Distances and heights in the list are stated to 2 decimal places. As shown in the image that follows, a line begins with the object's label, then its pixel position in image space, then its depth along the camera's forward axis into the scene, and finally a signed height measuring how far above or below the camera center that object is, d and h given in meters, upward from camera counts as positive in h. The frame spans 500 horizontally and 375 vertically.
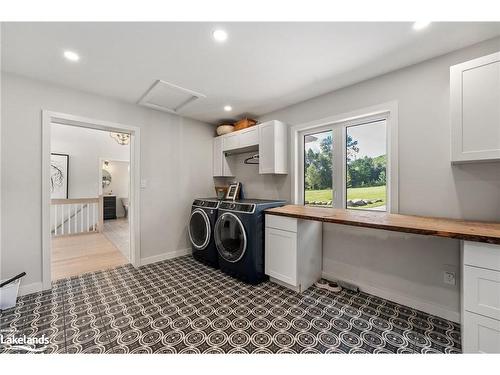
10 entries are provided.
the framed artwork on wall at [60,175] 4.92 +0.32
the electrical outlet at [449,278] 1.69 -0.76
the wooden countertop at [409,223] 1.21 -0.27
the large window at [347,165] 2.19 +0.26
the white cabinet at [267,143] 2.74 +0.64
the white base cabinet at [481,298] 1.14 -0.65
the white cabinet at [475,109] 1.36 +0.55
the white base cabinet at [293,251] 2.12 -0.71
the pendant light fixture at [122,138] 4.79 +1.20
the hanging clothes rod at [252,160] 3.27 +0.46
